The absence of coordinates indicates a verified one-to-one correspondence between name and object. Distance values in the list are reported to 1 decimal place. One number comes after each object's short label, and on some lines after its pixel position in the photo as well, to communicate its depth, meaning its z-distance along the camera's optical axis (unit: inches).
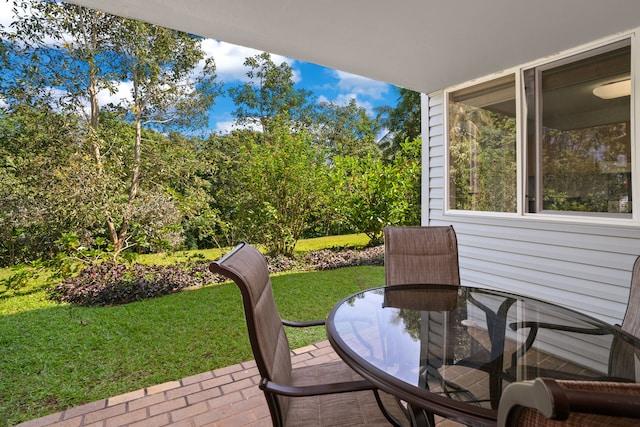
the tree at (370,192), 252.5
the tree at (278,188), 224.2
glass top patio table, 46.2
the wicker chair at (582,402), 19.4
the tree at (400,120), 356.8
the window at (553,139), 98.2
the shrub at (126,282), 156.9
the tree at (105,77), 156.2
